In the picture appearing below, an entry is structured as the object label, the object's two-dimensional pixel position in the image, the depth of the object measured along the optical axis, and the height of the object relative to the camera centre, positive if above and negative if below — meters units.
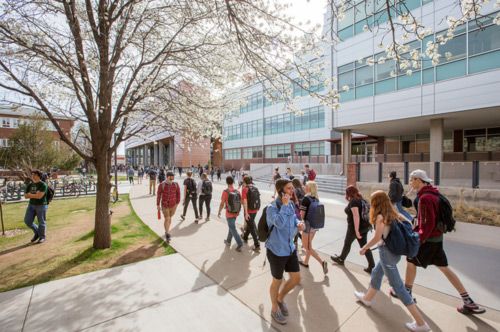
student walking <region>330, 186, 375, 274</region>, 4.56 -1.02
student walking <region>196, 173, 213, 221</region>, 9.18 -1.13
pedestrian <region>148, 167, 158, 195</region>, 17.89 -1.13
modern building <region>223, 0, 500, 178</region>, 13.29 +3.69
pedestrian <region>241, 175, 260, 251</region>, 5.88 -0.99
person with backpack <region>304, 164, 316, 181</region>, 13.98 -0.79
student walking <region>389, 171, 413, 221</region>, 7.92 -1.01
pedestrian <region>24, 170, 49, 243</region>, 6.57 -1.09
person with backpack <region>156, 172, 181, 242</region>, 6.82 -1.00
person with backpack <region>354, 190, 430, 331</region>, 3.02 -1.10
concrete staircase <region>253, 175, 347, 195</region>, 17.36 -1.71
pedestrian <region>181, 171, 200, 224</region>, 9.51 -1.12
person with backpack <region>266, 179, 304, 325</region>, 3.26 -1.11
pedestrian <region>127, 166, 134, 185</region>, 25.52 -1.07
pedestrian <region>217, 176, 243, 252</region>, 5.98 -1.14
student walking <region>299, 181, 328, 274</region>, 4.81 -1.04
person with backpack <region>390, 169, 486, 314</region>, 3.39 -0.98
